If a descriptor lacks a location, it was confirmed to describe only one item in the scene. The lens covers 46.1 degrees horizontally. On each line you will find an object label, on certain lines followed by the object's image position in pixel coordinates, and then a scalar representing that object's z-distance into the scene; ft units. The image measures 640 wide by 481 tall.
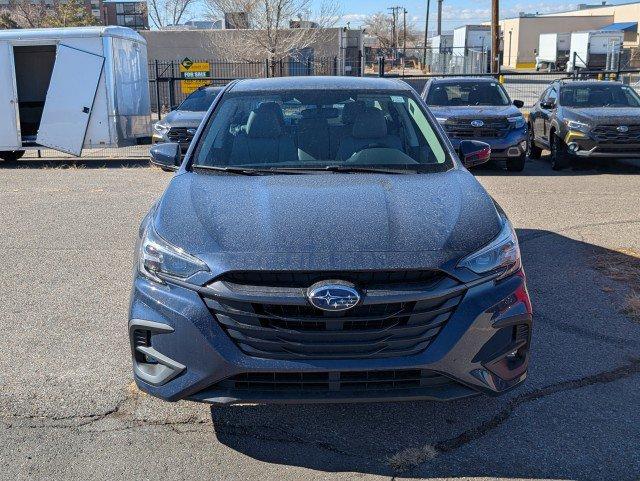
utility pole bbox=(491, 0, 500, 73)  78.95
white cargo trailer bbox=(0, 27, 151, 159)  48.37
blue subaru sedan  10.88
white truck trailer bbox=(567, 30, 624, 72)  157.48
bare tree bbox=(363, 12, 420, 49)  312.09
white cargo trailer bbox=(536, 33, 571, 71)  177.85
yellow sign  80.79
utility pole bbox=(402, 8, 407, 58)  298.52
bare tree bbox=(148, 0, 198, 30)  172.76
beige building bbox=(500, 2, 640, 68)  231.50
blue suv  42.60
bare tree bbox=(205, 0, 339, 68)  94.58
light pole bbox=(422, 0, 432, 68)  248.07
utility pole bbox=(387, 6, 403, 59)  277.03
